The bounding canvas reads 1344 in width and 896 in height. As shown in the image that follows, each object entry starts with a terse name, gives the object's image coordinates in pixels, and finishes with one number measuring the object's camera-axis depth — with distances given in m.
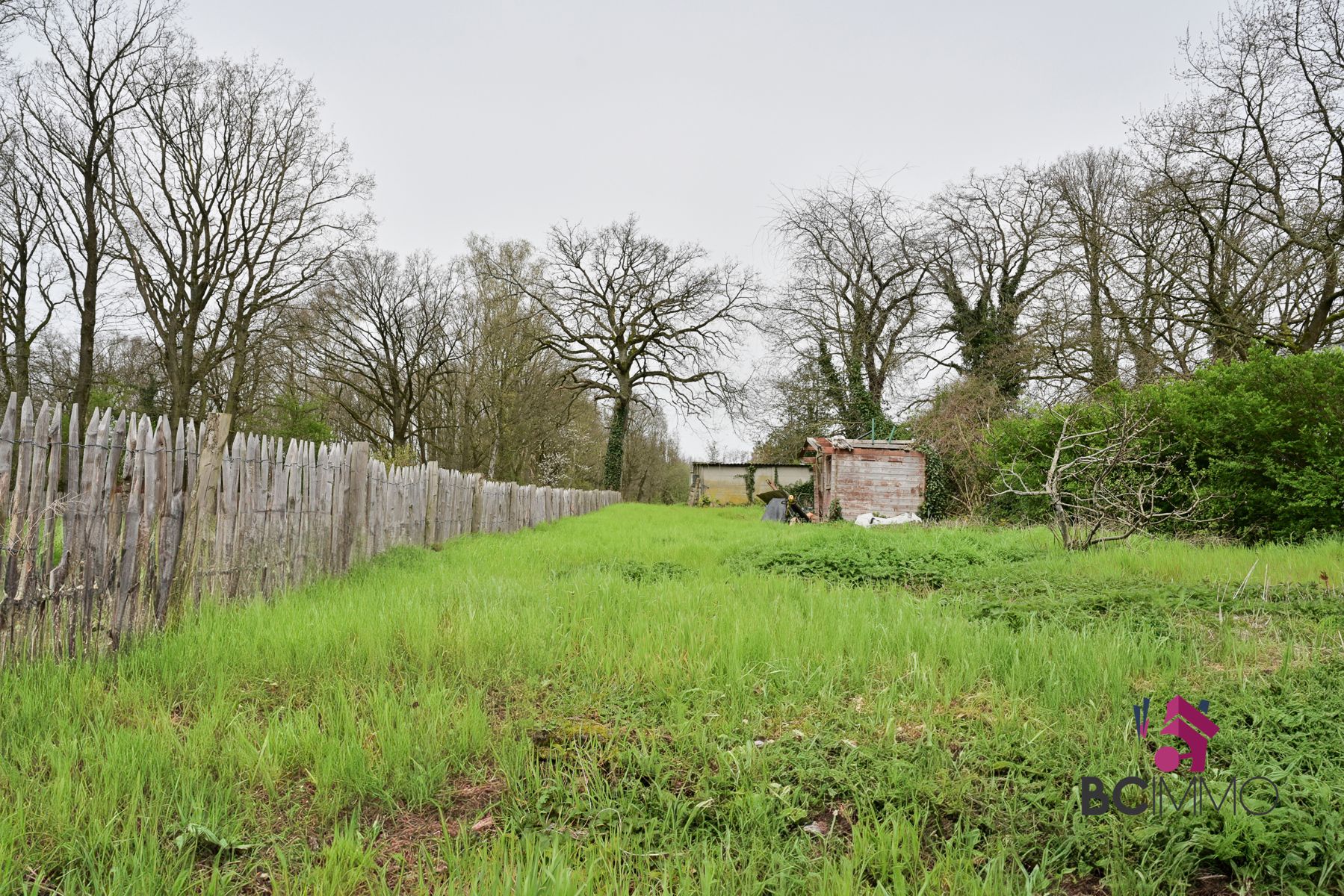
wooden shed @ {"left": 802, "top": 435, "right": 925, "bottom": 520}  20.27
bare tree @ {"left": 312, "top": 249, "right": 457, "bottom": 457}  28.05
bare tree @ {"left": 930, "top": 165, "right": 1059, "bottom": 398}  26.45
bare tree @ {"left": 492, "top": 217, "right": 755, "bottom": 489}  33.75
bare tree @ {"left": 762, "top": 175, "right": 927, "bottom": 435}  30.08
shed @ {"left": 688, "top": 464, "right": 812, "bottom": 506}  41.59
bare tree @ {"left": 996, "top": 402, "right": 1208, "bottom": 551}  8.23
